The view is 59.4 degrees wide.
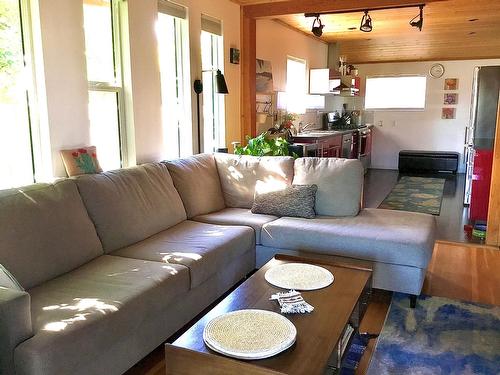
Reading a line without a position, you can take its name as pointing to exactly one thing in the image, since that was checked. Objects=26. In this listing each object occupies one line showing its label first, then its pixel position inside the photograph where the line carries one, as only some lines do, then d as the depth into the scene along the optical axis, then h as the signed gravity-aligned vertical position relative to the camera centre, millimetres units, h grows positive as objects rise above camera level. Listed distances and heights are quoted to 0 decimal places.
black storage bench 8406 -890
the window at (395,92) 8859 +454
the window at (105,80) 3236 +273
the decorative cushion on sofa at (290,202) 3381 -670
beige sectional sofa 1749 -789
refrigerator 5336 +2
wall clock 8531 +849
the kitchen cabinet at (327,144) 6120 -422
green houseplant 4268 -315
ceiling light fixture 5079 +1102
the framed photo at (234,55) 4887 +668
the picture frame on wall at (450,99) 8539 +297
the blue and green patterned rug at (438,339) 2213 -1252
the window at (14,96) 2674 +127
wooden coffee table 1533 -849
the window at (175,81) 4023 +333
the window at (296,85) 6832 +492
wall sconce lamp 4180 +270
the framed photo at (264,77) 5488 +484
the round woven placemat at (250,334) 1575 -828
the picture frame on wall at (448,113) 8609 +27
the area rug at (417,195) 5660 -1166
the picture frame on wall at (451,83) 8474 +600
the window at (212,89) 4574 +285
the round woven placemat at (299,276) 2174 -824
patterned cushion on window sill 2936 -301
